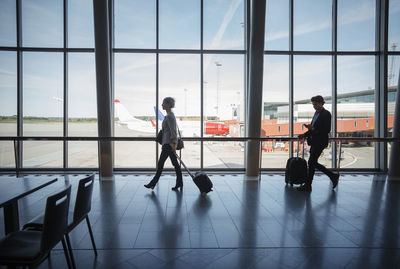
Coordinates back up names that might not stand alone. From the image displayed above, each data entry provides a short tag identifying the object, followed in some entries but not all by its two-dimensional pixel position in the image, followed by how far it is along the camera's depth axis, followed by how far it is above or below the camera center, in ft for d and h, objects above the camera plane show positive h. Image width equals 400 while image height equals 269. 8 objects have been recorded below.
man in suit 18.02 -0.44
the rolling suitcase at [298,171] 19.49 -2.79
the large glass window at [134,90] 23.97 +3.22
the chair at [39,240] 6.04 -2.62
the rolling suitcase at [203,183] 17.19 -3.16
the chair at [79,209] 8.06 -2.30
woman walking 17.39 -0.71
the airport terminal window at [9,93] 23.85 +2.94
